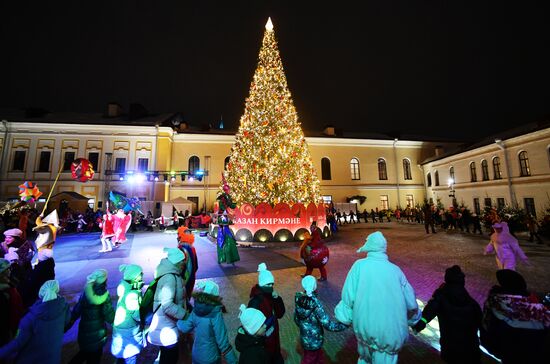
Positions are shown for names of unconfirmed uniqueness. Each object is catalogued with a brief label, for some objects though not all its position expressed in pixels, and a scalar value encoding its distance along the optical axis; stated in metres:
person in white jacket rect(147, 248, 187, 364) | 2.64
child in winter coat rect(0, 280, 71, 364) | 2.32
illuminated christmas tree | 13.77
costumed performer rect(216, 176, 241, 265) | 7.98
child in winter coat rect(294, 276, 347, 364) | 2.67
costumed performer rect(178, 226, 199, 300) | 4.69
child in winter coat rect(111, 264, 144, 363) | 2.86
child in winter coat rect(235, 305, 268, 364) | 2.09
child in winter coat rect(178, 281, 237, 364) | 2.40
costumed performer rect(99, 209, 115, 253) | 10.42
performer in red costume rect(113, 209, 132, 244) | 11.54
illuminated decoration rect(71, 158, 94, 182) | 11.26
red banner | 12.80
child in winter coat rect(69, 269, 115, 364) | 2.81
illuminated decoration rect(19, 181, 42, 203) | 12.22
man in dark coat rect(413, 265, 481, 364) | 2.51
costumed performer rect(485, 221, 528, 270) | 5.60
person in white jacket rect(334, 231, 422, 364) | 2.20
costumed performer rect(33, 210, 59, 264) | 4.64
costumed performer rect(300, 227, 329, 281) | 6.24
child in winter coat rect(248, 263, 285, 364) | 2.58
